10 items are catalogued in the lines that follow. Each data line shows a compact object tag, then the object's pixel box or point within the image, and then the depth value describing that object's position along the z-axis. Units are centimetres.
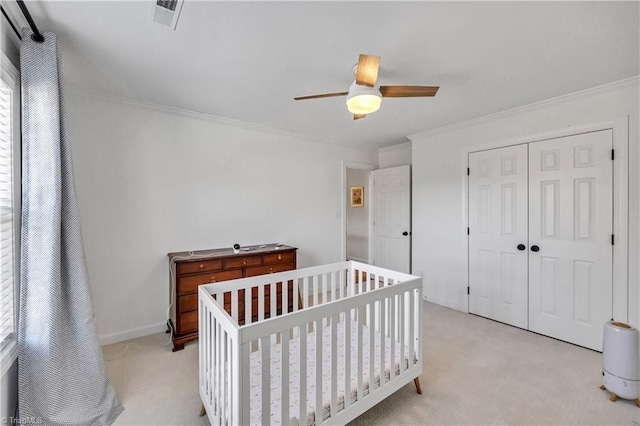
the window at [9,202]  145
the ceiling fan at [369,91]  155
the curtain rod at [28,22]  135
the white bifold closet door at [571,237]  235
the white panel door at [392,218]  400
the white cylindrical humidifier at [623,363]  172
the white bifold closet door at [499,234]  282
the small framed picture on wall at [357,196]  571
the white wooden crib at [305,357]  117
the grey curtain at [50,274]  147
